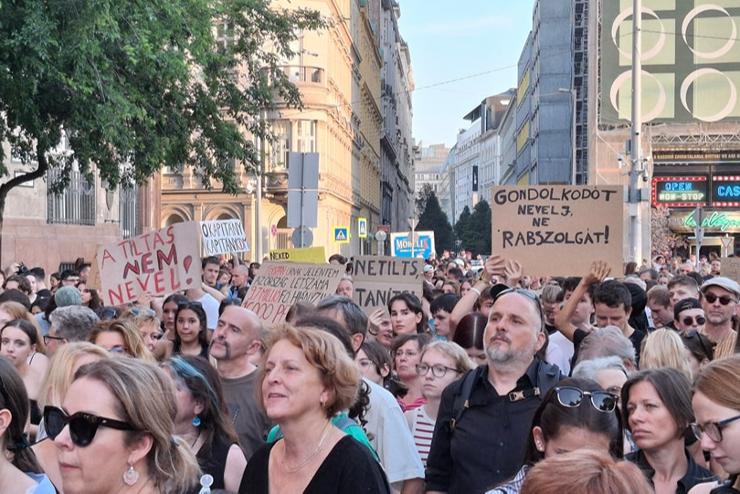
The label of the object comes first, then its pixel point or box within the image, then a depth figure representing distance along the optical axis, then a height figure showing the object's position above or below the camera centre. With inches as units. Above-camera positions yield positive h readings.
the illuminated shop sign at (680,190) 1755.7 +84.9
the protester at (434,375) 233.1 -28.6
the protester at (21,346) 269.4 -26.8
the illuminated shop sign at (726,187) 1780.3 +91.1
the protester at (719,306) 317.1 -18.5
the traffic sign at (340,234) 1103.0 +6.9
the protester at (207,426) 181.0 -32.0
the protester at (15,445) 152.6 -29.7
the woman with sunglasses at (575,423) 154.8 -25.9
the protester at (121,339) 240.9 -22.4
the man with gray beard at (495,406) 185.5 -28.7
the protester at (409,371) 261.1 -31.3
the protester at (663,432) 174.6 -30.4
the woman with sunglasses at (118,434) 130.9 -23.8
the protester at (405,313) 330.3 -22.3
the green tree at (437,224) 3791.8 +60.3
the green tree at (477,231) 4092.0 +40.7
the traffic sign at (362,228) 1352.4 +15.9
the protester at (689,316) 337.4 -23.0
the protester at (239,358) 227.1 -26.5
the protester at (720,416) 137.9 -22.5
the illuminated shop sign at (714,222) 1724.9 +34.4
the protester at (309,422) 152.6 -26.3
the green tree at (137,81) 471.2 +82.0
